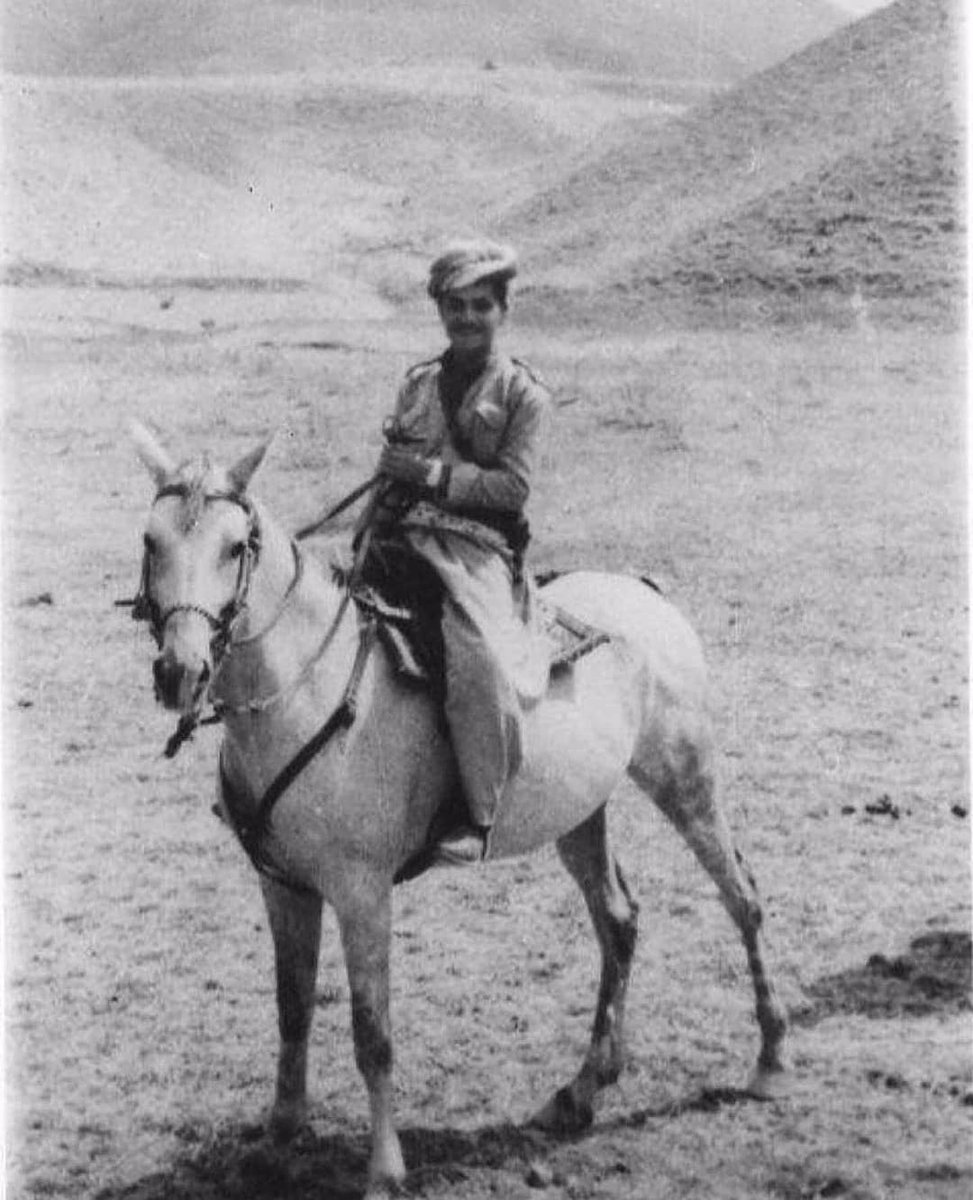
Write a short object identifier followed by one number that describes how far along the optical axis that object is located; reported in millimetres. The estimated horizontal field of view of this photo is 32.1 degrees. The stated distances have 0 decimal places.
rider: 5523
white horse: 4902
